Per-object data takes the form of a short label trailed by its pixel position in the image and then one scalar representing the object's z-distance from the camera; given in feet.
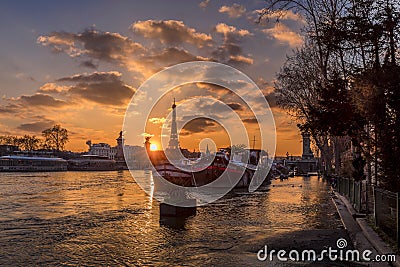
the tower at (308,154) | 647.19
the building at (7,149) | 601.62
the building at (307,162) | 583.50
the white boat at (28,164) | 495.49
